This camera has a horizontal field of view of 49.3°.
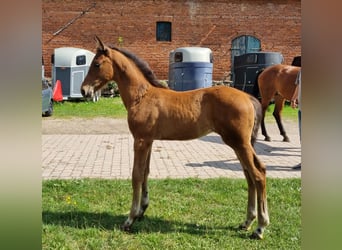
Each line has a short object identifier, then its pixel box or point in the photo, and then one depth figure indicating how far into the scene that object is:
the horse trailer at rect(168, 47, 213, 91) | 15.65
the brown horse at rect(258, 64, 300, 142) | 8.10
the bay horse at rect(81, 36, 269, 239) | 3.25
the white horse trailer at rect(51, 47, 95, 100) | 16.19
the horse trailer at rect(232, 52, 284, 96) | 14.92
